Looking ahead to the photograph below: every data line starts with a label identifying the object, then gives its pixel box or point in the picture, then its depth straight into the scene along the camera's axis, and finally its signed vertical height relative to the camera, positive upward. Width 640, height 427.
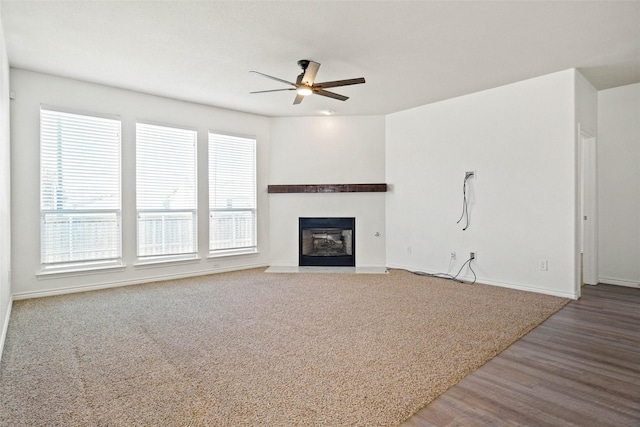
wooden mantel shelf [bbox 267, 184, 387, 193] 6.00 +0.40
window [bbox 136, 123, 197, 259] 4.88 +0.30
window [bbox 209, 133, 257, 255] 5.59 +0.28
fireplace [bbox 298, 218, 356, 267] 6.12 -0.56
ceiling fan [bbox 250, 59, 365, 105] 3.47 +1.33
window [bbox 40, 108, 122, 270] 4.16 +0.27
